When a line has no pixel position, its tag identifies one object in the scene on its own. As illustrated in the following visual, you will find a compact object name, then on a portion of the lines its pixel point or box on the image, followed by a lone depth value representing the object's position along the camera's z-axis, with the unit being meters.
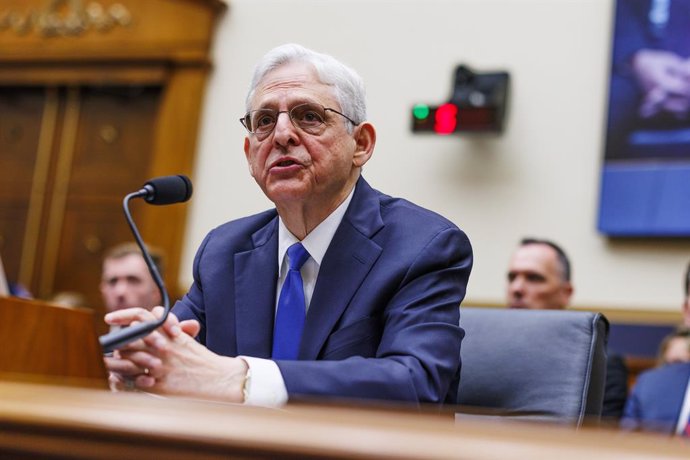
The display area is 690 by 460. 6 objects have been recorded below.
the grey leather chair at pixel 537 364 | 2.70
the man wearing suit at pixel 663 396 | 3.77
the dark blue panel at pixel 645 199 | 5.19
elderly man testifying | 2.55
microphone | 2.33
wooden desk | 1.27
